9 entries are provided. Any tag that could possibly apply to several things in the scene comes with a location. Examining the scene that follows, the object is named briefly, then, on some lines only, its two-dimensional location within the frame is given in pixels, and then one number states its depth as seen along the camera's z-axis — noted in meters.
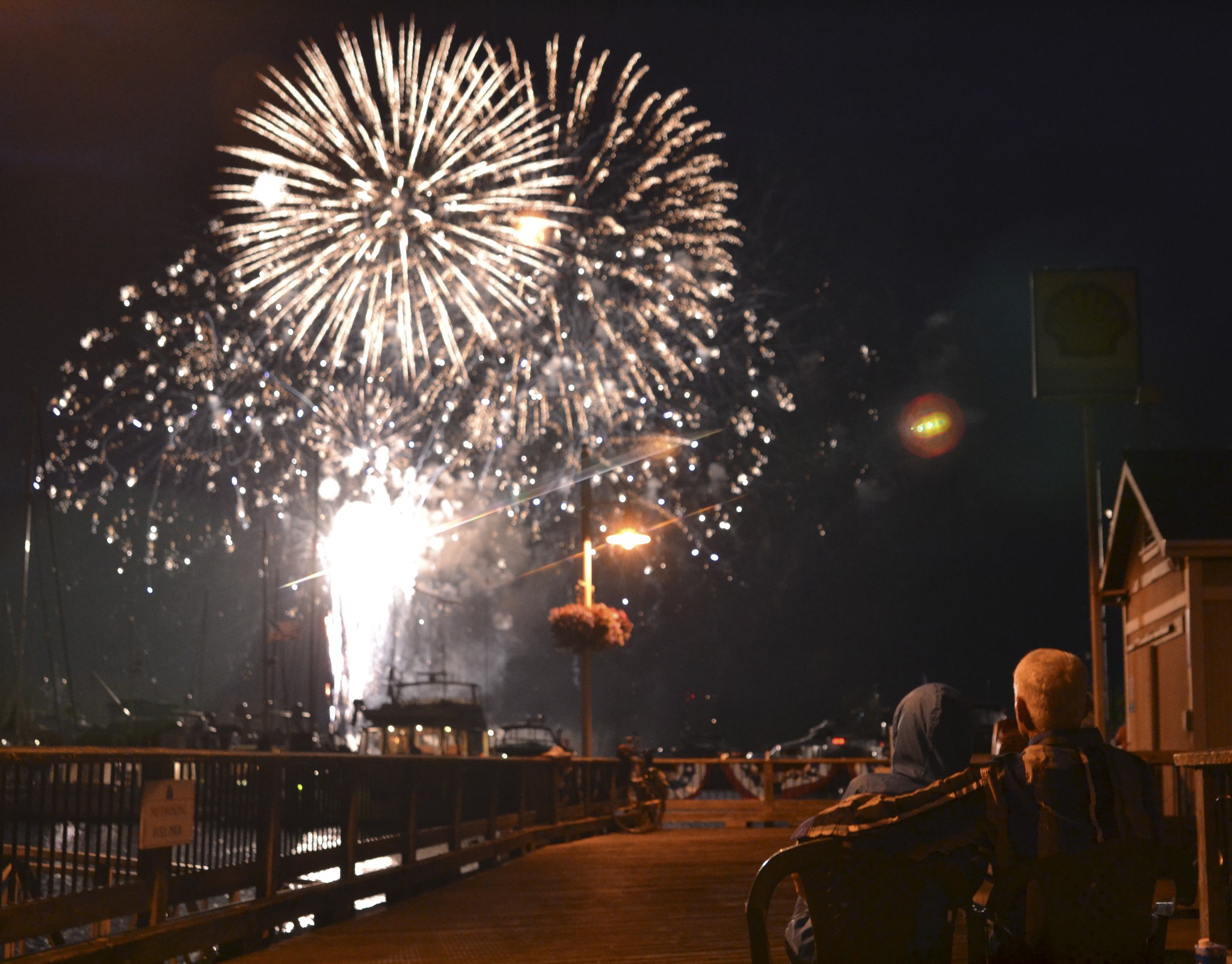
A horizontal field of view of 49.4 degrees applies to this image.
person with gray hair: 3.24
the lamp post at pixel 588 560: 21.52
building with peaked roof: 16.36
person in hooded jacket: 3.79
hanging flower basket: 23.14
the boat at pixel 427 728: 31.86
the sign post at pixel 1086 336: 15.25
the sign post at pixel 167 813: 7.43
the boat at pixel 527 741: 41.16
